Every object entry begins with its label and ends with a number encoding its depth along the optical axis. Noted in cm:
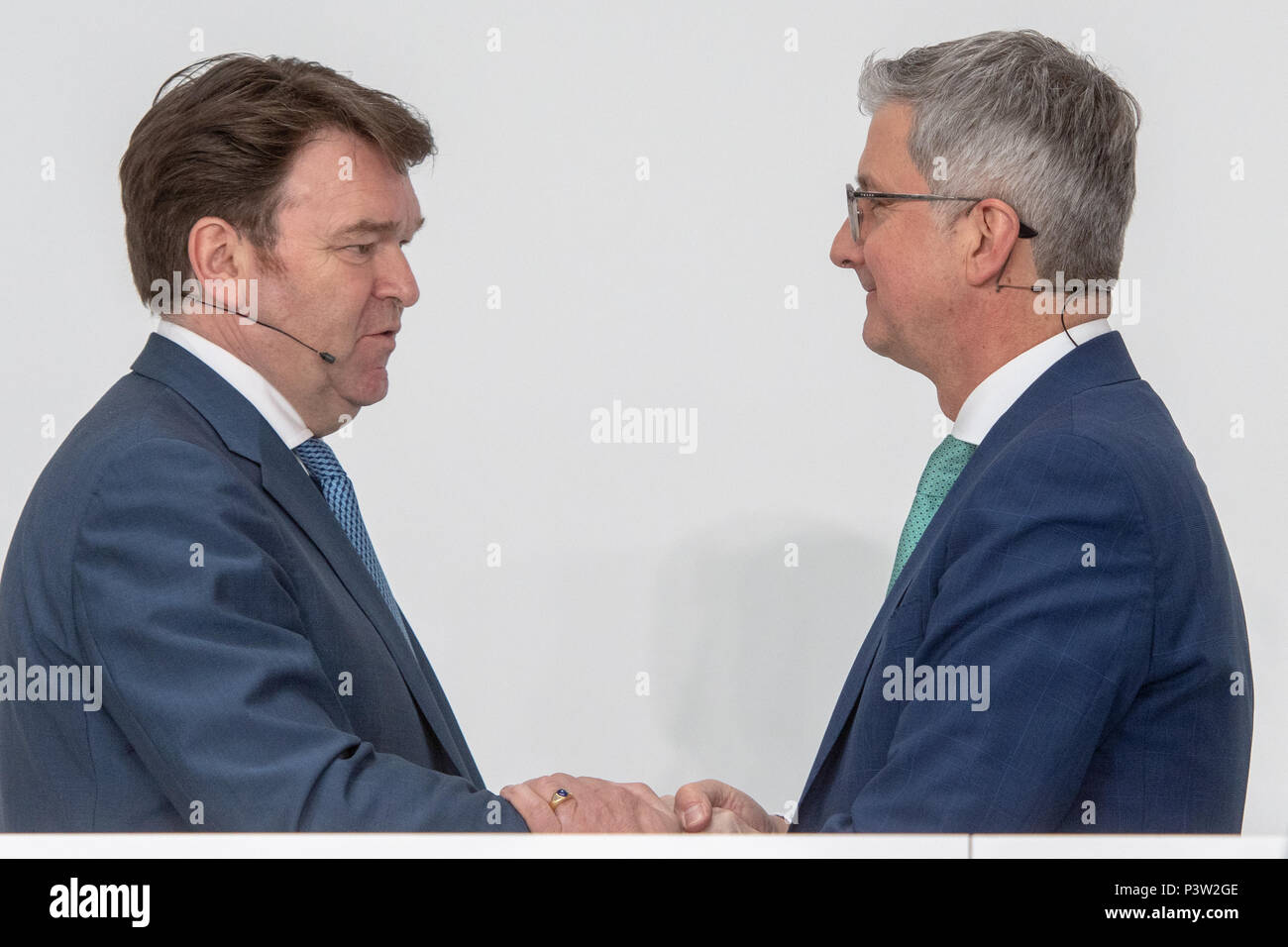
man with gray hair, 185
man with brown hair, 194
